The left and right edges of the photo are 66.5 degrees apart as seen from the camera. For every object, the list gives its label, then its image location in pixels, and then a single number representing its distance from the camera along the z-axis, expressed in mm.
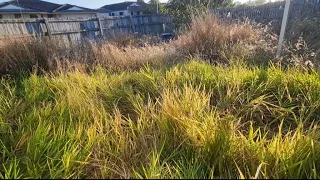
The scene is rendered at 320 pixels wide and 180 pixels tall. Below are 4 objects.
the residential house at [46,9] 21995
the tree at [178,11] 14023
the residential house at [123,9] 40938
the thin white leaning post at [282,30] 4152
